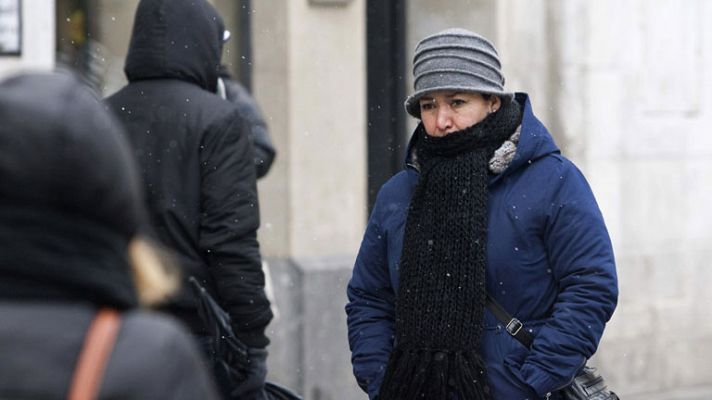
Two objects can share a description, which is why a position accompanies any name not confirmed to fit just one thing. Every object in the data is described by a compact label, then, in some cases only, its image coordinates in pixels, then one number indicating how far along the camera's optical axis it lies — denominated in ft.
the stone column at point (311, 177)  58.95
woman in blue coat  28.30
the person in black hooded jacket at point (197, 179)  33.91
